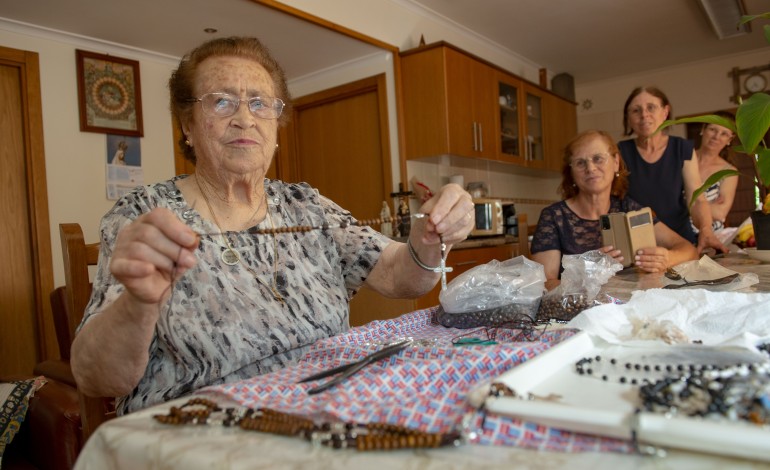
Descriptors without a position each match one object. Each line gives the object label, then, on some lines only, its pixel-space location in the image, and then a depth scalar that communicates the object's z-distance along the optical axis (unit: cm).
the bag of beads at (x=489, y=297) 106
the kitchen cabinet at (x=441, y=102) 398
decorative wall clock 568
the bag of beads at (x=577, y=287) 106
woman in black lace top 226
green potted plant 134
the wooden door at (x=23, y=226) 332
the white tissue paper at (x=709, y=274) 128
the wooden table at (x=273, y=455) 43
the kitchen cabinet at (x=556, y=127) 555
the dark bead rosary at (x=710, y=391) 45
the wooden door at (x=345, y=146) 427
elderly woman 88
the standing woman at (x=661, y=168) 277
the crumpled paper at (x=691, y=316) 76
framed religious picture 357
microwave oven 371
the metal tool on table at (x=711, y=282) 131
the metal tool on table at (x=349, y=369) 64
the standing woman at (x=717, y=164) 330
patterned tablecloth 49
